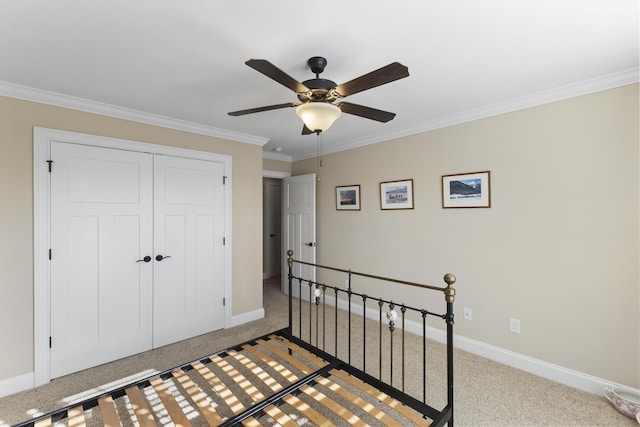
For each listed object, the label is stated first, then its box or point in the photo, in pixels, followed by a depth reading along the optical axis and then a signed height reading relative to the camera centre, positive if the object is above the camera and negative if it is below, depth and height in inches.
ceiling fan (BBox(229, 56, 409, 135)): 57.9 +27.9
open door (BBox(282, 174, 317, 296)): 177.5 -3.6
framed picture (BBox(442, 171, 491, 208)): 112.2 +9.1
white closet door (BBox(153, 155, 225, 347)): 121.9 -14.7
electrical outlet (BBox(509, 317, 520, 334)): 105.2 -40.6
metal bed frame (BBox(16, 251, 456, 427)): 62.9 -43.3
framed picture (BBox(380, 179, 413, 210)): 136.5 +9.2
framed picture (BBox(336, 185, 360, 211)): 159.6 +9.0
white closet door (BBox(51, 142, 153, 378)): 100.0 -14.4
